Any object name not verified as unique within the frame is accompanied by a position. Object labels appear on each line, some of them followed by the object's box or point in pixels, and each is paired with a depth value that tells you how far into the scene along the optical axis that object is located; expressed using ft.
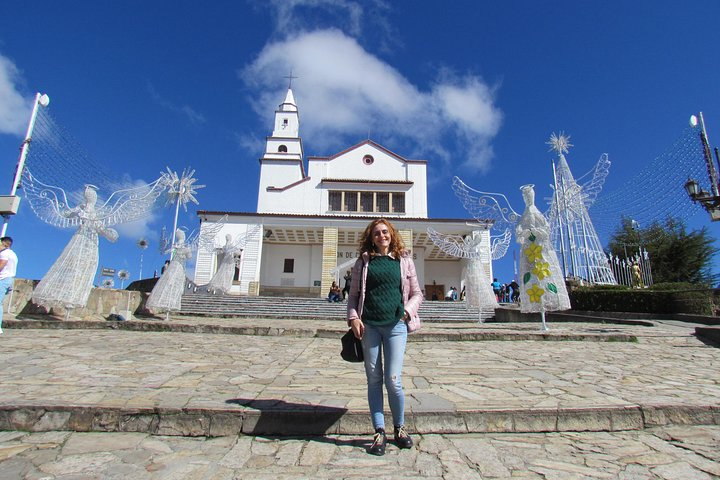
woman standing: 8.23
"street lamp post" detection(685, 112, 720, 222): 41.24
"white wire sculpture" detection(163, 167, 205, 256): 58.27
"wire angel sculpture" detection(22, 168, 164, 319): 30.09
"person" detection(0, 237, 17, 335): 21.23
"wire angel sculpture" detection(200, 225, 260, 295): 68.85
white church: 82.64
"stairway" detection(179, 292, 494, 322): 53.16
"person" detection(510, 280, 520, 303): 83.10
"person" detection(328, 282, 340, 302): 65.92
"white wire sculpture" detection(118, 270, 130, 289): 77.30
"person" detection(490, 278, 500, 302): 77.15
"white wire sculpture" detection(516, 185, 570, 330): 32.55
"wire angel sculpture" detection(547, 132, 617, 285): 57.67
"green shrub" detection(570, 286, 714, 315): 41.01
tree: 103.30
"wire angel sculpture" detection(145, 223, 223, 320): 39.78
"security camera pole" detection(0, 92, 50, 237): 33.06
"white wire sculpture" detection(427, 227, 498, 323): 42.86
